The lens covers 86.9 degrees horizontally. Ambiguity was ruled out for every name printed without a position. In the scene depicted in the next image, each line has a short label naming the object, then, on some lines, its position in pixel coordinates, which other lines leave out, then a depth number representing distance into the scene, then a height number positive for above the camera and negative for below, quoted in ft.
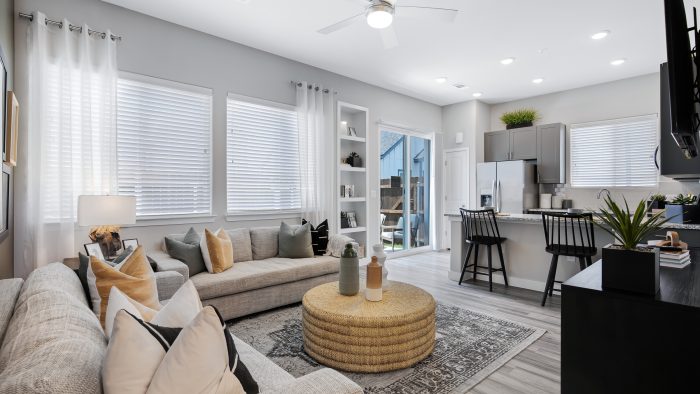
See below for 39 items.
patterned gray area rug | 7.35 -3.62
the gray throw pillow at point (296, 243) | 13.21 -1.61
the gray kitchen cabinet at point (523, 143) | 21.25 +3.16
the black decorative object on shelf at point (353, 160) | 18.93 +1.96
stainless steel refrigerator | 20.37 +0.65
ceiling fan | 9.09 +4.78
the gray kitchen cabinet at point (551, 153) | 20.42 +2.46
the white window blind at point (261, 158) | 14.52 +1.70
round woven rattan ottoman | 7.45 -2.79
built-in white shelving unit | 18.75 +1.40
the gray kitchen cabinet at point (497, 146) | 22.25 +3.19
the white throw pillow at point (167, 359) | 2.98 -1.36
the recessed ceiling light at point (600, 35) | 13.23 +5.91
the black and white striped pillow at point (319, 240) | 13.75 -1.57
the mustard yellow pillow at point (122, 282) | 5.59 -1.28
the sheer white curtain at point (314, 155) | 16.17 +1.96
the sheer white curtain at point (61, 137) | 9.87 +1.78
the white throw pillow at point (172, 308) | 4.19 -1.28
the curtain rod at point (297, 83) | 16.26 +5.09
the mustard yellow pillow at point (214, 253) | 10.94 -1.62
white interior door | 23.41 +0.95
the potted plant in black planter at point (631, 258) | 4.47 -0.77
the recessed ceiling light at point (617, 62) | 16.14 +5.97
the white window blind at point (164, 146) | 11.92 +1.84
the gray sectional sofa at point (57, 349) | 2.64 -1.24
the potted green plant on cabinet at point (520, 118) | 21.44 +4.66
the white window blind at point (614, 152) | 18.31 +2.33
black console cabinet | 4.18 -1.73
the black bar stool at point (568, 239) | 11.48 -1.42
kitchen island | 13.19 -2.21
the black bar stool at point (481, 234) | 13.88 -1.46
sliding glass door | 21.38 +0.50
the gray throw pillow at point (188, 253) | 10.77 -1.60
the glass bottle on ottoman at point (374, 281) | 8.13 -1.84
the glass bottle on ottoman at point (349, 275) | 8.56 -1.80
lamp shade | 9.44 -0.28
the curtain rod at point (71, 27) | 9.94 +4.97
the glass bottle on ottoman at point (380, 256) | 8.87 -1.40
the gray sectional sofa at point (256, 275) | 10.22 -2.33
